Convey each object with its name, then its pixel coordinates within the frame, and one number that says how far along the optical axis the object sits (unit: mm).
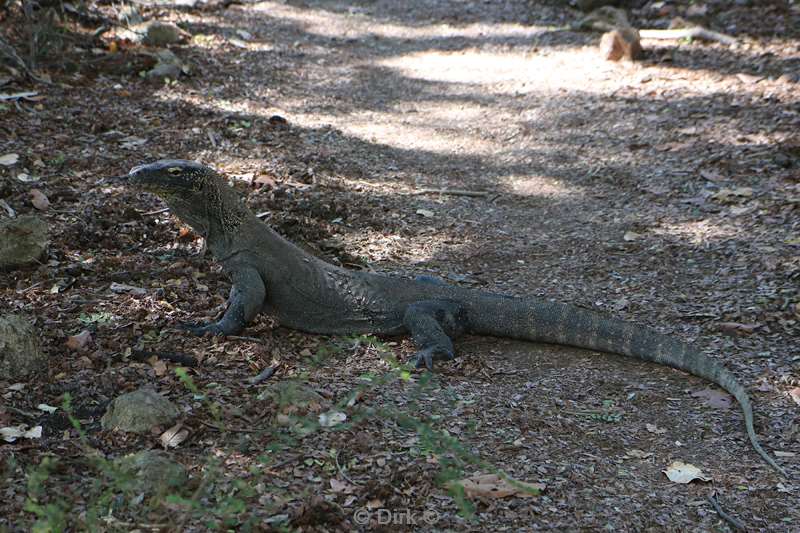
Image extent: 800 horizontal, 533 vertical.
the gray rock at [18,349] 7516
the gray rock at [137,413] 6898
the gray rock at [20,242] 9891
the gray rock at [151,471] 5906
